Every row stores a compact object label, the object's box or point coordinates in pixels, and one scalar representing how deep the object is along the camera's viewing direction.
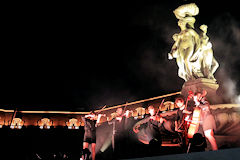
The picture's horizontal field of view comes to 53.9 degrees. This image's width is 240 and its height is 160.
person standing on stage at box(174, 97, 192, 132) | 5.96
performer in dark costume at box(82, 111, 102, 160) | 6.89
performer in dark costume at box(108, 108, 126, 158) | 6.89
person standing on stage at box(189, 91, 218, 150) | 5.48
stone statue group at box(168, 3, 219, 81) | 8.77
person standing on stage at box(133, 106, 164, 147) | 6.46
